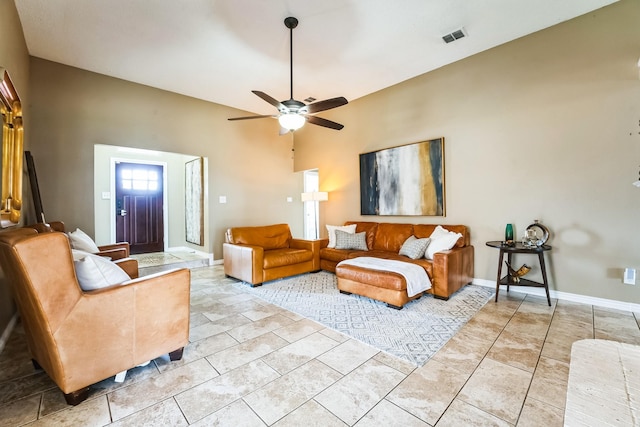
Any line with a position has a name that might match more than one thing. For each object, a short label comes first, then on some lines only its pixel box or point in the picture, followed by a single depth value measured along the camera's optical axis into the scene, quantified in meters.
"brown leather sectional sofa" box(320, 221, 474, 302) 2.94
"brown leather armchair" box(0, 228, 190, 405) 1.34
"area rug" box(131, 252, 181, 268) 4.85
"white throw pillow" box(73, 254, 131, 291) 1.58
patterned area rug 2.18
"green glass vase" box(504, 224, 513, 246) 3.21
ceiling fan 2.85
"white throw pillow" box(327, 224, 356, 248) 4.54
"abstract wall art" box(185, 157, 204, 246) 5.49
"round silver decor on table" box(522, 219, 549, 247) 3.04
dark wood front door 5.64
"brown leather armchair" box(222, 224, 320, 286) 3.77
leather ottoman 2.84
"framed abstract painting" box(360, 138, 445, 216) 4.07
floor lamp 5.40
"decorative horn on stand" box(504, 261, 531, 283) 3.18
